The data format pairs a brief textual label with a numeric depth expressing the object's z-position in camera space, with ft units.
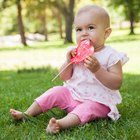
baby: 10.96
